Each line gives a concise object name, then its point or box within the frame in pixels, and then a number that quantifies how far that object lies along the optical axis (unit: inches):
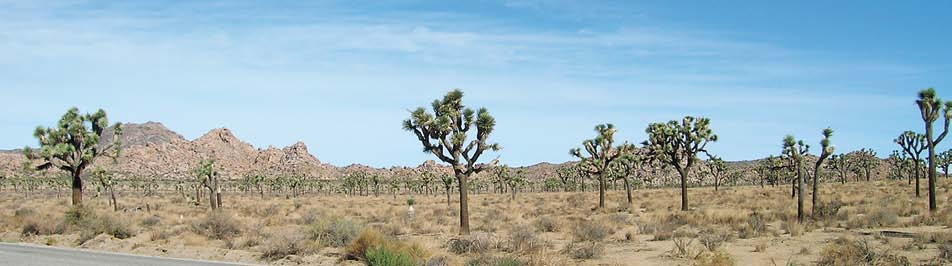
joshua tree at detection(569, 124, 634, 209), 1676.9
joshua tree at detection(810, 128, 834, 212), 1197.1
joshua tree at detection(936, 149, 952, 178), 3378.9
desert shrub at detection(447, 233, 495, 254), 743.1
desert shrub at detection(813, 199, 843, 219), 1133.6
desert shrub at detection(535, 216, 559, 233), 1096.2
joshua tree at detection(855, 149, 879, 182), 3743.4
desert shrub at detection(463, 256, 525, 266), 570.3
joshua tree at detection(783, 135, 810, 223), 1099.3
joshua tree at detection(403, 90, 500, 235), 880.3
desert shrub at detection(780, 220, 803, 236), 885.8
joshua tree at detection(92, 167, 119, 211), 2063.2
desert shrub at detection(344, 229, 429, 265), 600.1
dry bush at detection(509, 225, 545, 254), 750.5
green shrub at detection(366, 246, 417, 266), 585.3
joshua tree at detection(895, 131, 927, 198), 1822.1
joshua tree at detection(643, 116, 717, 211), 1494.8
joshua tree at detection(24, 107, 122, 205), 1320.1
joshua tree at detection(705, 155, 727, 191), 3302.2
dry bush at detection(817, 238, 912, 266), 588.1
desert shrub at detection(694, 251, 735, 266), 593.9
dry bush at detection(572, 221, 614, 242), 906.7
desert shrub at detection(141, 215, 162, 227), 1227.4
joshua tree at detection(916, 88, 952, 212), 1122.0
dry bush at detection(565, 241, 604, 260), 714.3
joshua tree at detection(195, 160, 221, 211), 1970.7
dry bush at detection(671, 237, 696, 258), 709.3
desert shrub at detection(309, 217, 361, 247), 818.8
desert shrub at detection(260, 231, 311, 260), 735.1
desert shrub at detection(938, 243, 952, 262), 625.3
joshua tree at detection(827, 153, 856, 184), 3323.6
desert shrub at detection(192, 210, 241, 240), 962.7
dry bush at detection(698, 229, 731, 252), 745.0
